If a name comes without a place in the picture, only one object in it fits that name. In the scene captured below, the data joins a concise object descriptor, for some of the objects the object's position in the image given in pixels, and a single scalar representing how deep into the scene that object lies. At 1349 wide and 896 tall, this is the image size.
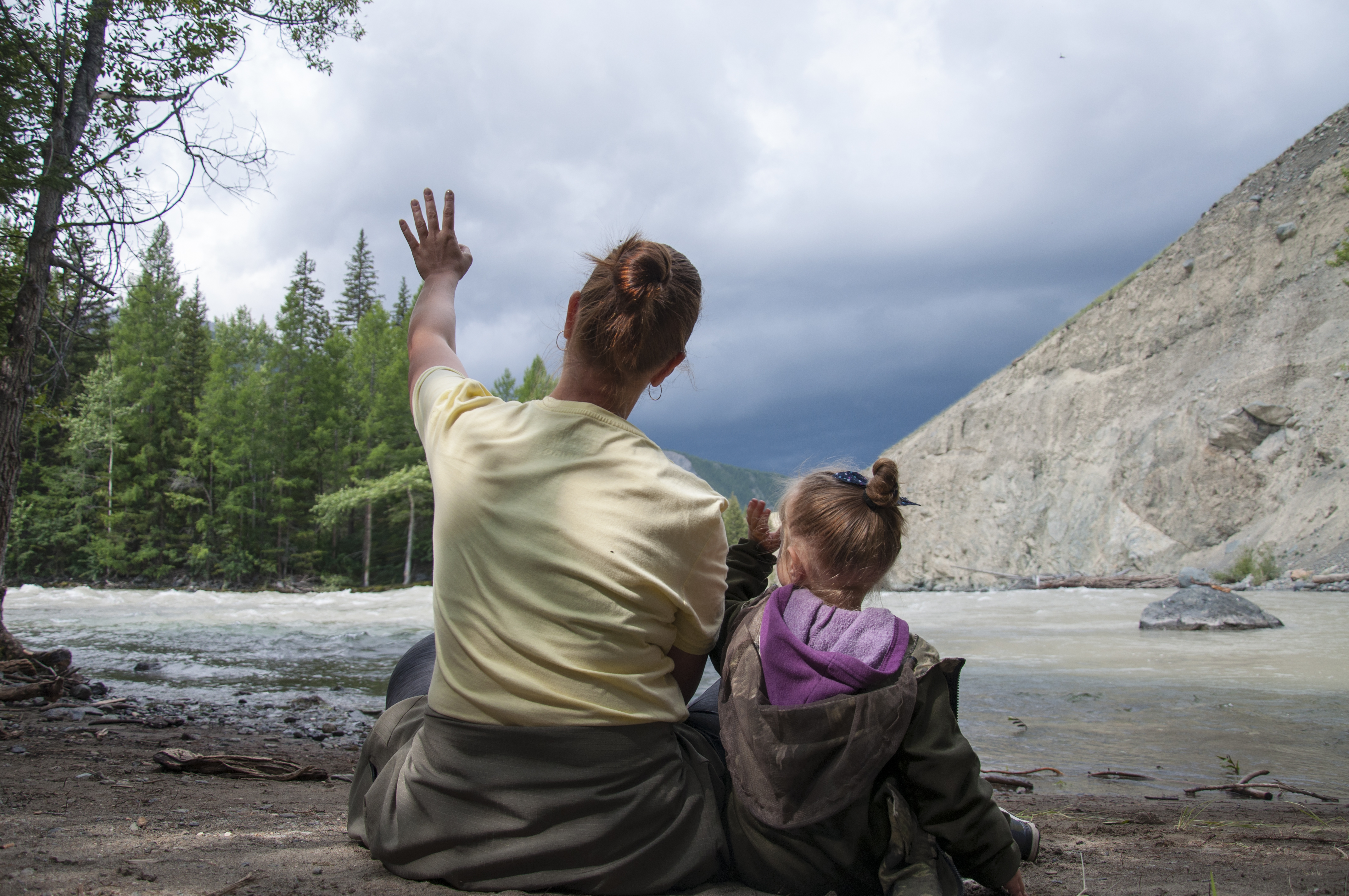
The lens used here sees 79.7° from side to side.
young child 1.62
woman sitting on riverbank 1.52
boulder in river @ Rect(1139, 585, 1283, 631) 11.18
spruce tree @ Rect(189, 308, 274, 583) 33.41
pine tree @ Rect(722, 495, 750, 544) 64.38
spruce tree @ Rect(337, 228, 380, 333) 51.72
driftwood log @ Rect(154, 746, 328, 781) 3.43
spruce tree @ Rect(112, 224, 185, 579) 33.12
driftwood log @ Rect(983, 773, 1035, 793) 3.83
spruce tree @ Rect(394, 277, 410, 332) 47.44
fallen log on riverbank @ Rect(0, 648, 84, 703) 5.12
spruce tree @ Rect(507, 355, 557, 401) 31.88
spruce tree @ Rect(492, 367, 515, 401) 40.25
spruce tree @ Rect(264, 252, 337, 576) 34.97
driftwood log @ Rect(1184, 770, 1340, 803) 3.52
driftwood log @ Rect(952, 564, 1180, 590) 21.73
